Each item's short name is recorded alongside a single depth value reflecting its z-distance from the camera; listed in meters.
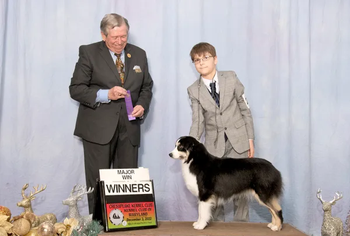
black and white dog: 2.80
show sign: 2.83
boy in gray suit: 3.23
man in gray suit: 3.27
